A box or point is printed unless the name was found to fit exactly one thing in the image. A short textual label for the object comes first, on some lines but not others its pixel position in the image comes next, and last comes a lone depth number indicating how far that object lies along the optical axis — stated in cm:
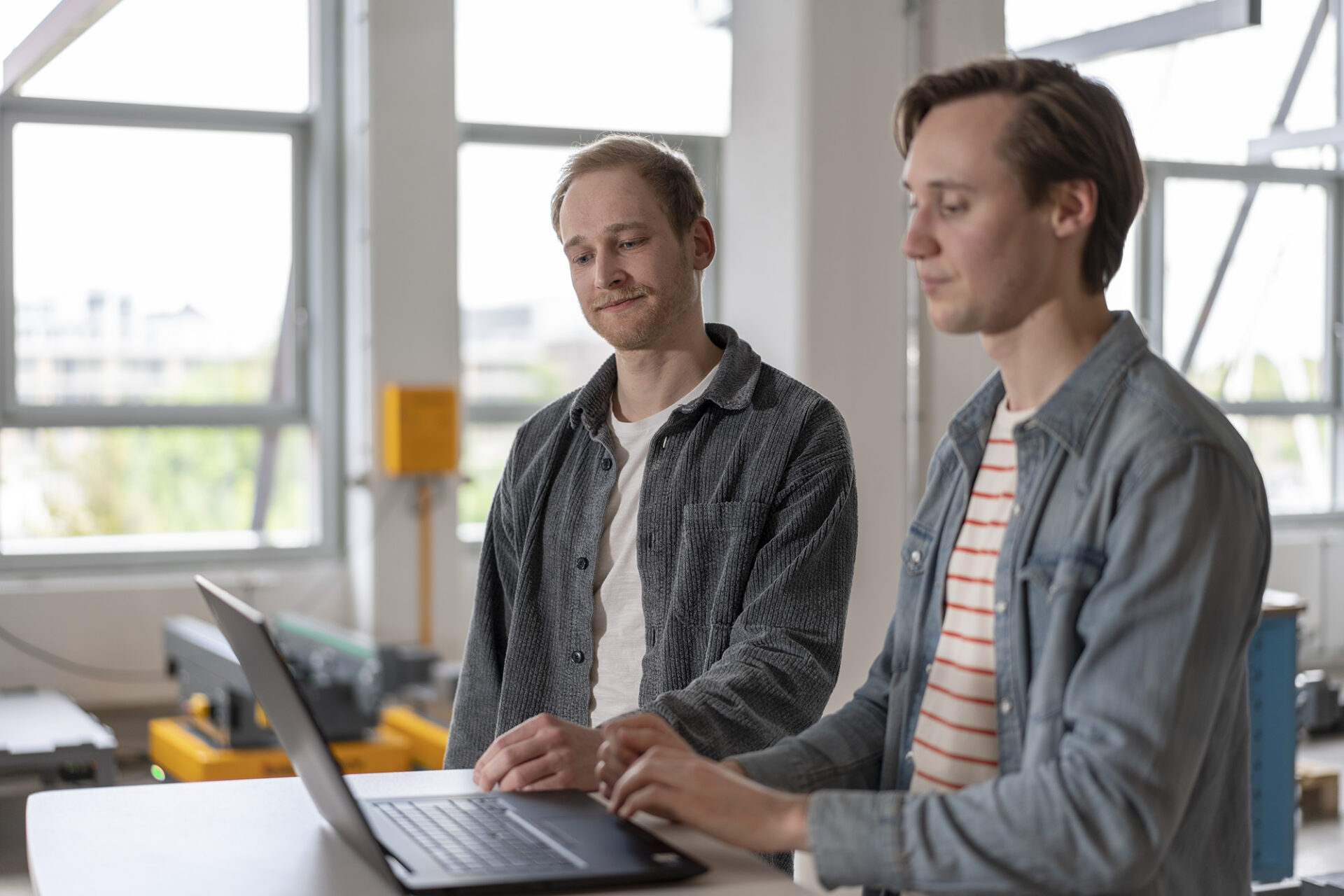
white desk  115
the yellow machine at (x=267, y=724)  423
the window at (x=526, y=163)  613
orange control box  553
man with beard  176
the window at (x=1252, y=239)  742
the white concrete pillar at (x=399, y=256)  557
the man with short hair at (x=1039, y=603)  106
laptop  113
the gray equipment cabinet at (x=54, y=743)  396
